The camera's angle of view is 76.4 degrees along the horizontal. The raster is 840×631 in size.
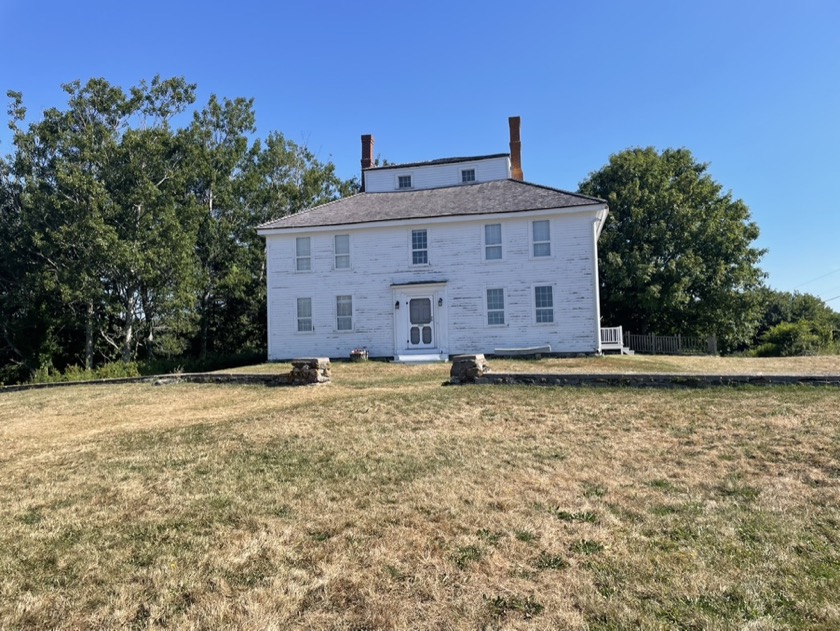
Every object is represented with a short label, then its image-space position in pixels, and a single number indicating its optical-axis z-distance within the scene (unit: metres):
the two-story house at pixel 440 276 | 19.50
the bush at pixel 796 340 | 25.55
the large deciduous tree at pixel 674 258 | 30.34
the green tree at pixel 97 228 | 24.27
